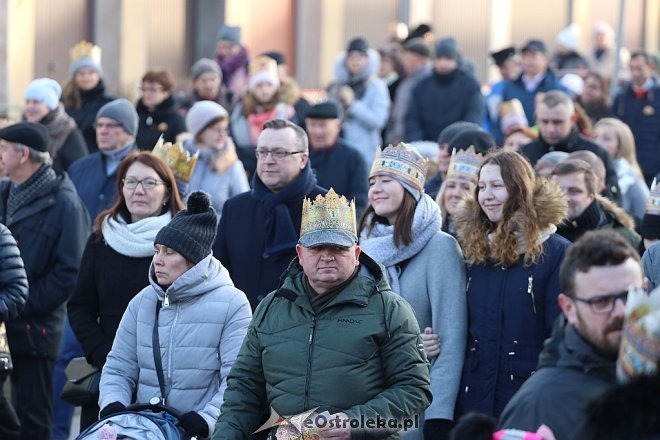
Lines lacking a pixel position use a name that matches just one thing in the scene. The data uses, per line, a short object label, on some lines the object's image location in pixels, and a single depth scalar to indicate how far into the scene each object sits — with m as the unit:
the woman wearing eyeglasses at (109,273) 15.69
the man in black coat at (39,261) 18.03
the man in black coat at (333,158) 21.37
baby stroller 13.05
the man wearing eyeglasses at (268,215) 16.20
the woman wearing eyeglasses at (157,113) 25.31
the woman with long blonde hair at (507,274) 13.72
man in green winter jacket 12.20
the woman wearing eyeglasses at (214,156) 20.52
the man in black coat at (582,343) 9.44
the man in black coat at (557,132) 21.06
